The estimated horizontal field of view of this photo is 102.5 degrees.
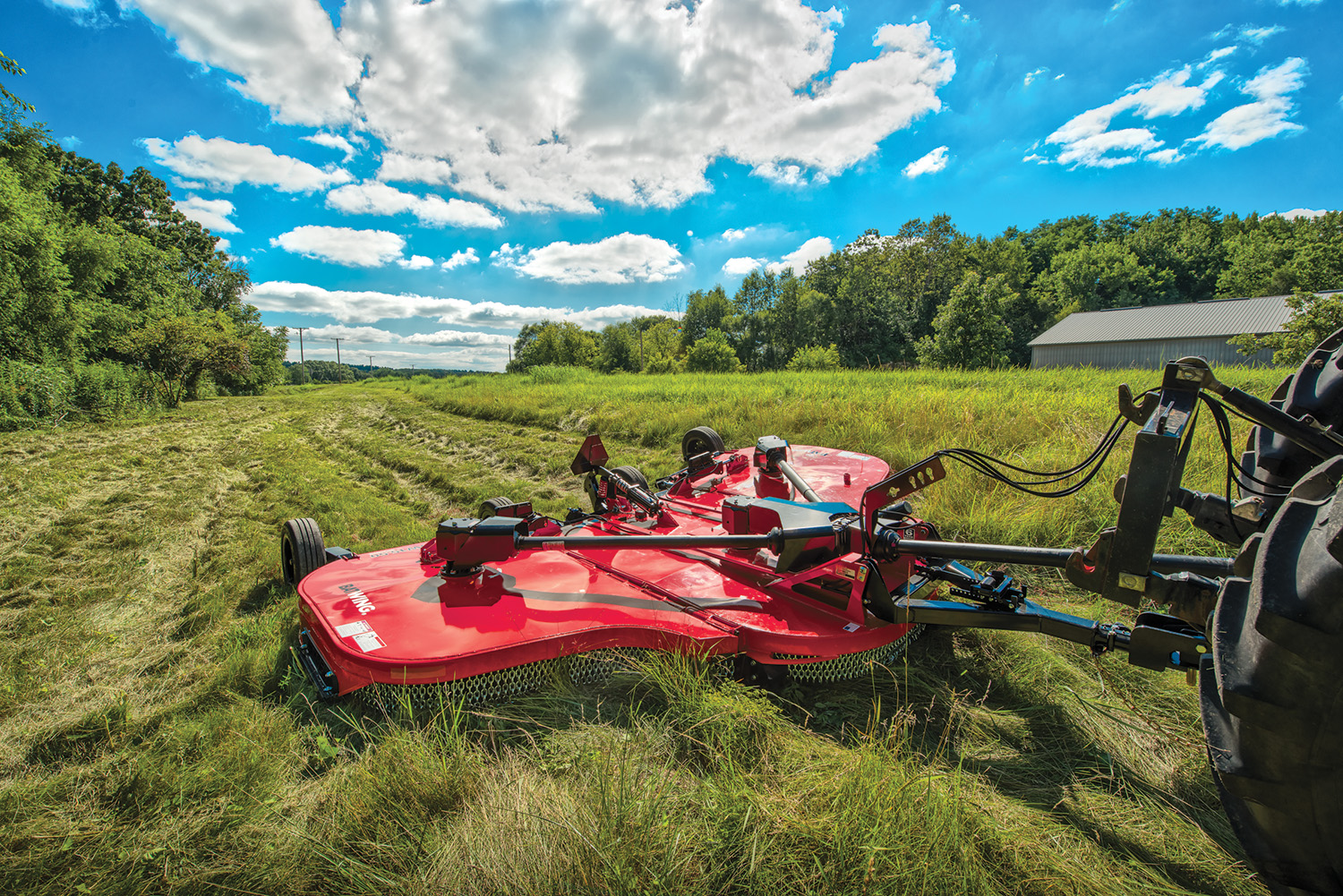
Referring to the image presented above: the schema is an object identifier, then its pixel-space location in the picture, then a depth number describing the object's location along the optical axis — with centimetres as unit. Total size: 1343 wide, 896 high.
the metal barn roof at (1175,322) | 3388
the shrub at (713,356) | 4550
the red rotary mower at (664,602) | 228
